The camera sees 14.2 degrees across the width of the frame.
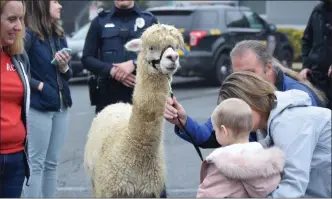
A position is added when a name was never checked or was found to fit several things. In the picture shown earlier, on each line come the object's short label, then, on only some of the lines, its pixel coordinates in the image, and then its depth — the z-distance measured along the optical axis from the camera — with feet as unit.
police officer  35.10
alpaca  28.12
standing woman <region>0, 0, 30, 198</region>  23.47
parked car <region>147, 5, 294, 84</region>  97.79
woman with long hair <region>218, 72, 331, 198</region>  21.15
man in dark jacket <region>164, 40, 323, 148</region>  26.68
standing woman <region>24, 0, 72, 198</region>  32.98
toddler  20.98
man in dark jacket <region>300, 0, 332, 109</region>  40.81
